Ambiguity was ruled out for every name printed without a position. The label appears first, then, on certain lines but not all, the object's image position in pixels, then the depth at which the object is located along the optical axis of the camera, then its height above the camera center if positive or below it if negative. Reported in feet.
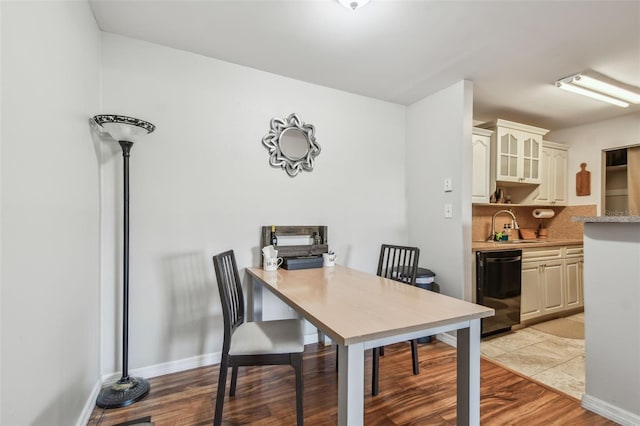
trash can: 8.59 -1.97
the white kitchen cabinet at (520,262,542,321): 10.05 -2.70
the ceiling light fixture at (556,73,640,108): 8.25 +3.66
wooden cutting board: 12.53 +1.39
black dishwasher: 8.99 -2.24
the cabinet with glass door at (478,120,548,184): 10.92 +2.40
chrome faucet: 12.04 -0.38
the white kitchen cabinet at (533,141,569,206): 12.59 +1.65
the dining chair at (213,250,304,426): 4.85 -2.21
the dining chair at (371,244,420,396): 6.20 -1.54
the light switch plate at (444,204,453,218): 8.75 +0.09
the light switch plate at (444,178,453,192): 8.74 +0.84
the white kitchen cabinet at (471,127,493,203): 10.58 +1.76
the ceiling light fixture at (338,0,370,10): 5.23 +3.73
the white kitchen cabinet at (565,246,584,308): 11.34 -2.41
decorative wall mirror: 8.22 +1.94
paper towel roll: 13.10 +0.04
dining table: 3.35 -1.40
